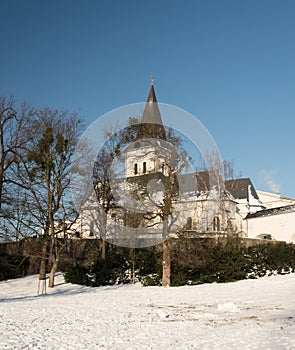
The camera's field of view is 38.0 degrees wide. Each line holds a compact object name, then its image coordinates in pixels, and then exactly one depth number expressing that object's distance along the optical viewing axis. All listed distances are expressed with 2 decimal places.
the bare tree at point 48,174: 22.72
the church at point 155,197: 20.98
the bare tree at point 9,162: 24.09
